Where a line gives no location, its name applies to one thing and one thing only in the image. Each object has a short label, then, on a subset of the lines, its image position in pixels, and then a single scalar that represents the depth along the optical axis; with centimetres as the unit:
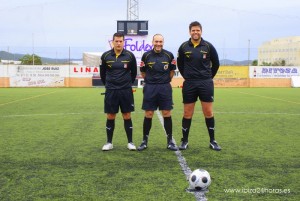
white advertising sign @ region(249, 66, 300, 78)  3222
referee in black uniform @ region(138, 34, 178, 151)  621
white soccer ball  408
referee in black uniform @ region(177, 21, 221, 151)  616
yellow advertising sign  3225
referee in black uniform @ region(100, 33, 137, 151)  621
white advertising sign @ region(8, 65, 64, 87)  3077
